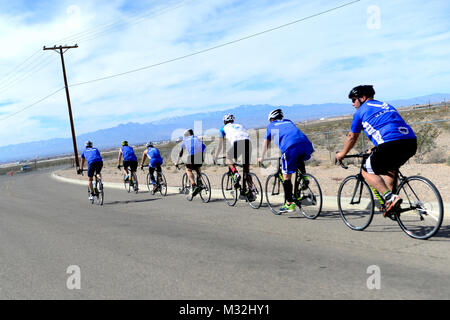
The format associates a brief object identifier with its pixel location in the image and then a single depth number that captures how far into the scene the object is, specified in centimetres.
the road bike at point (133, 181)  1709
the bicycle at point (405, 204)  587
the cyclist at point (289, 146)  825
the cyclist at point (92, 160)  1399
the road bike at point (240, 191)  1030
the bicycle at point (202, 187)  1226
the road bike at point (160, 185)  1530
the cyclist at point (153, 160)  1508
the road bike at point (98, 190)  1406
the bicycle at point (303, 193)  829
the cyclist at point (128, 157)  1645
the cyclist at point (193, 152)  1214
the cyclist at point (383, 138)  595
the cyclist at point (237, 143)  998
